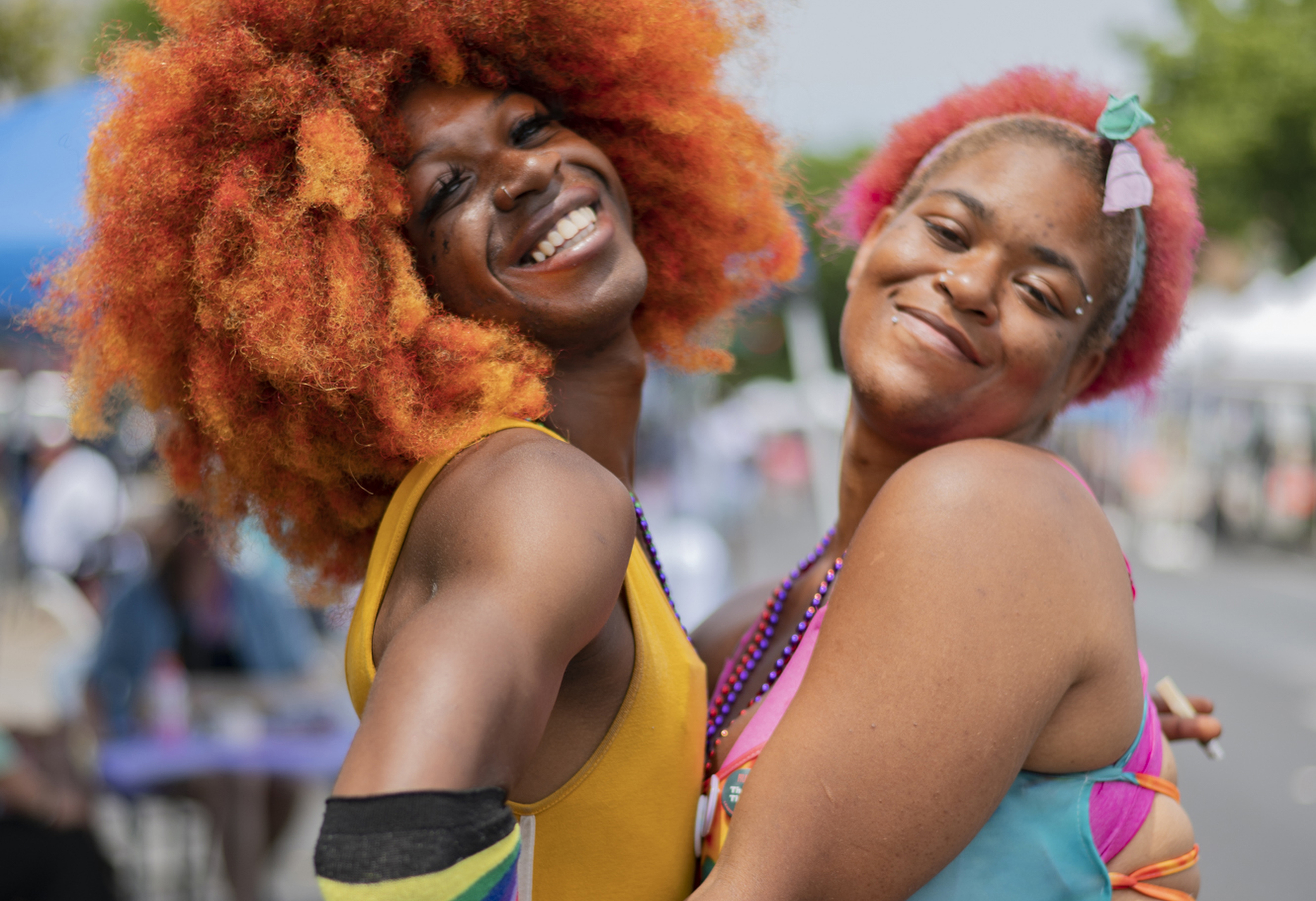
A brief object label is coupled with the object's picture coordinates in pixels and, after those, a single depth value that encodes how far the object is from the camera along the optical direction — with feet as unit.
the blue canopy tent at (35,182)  14.07
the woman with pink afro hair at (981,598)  4.51
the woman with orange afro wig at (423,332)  4.44
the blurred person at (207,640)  14.48
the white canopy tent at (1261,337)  47.01
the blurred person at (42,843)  12.48
